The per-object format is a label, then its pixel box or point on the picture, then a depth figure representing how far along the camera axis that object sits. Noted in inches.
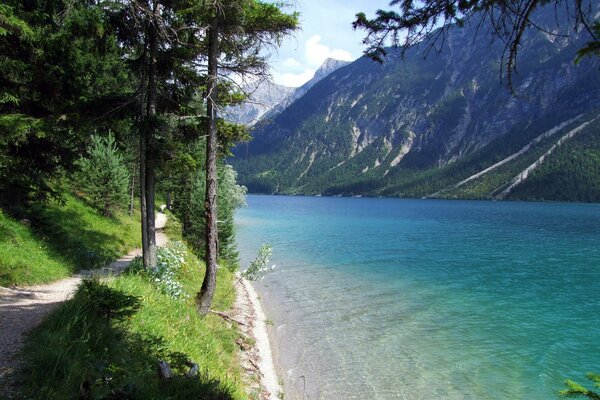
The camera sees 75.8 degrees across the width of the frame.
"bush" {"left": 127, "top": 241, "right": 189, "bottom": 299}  518.0
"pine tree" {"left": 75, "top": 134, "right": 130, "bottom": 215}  1051.9
